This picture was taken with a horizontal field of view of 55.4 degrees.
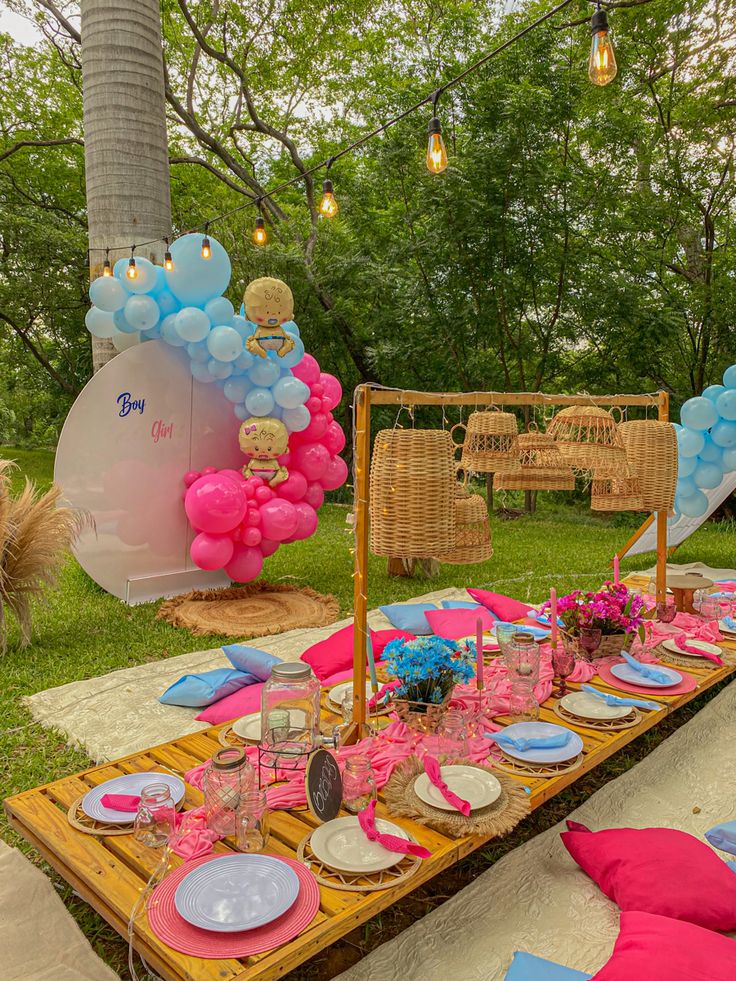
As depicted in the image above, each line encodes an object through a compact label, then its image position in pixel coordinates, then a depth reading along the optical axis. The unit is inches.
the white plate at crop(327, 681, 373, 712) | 115.0
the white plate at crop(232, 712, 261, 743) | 104.0
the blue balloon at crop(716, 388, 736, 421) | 228.4
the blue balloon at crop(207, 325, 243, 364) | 213.0
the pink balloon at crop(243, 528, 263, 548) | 222.2
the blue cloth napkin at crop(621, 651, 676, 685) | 122.3
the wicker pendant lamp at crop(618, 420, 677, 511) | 146.4
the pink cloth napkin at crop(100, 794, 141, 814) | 84.8
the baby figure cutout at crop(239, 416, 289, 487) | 224.1
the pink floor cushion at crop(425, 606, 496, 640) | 177.9
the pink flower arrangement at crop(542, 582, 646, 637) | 131.6
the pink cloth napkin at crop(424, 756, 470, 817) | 81.9
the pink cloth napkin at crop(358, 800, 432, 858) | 75.3
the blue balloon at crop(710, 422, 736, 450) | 233.3
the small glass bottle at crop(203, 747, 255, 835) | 77.5
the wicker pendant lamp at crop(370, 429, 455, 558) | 97.2
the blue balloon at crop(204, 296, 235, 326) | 219.9
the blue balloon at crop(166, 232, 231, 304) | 208.5
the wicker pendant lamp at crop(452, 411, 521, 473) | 143.4
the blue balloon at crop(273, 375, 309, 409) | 223.6
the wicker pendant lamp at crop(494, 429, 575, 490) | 145.2
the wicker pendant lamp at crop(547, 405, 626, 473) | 136.7
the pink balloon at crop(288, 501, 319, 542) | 233.9
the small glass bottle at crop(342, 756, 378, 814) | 85.6
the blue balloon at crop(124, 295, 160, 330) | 210.2
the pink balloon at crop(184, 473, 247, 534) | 211.8
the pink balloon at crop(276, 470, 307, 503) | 233.1
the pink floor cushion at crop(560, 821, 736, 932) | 78.3
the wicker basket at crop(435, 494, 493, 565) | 120.8
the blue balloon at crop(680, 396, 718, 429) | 236.7
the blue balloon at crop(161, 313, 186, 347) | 219.1
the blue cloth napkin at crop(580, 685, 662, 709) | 112.6
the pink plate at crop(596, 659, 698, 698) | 120.0
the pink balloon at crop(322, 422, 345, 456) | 248.2
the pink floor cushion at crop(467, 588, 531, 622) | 187.9
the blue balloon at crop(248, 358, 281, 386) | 225.9
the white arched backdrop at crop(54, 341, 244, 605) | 212.8
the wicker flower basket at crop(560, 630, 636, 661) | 132.4
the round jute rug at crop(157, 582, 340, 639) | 209.8
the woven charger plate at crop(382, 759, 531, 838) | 80.2
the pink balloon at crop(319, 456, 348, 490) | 246.7
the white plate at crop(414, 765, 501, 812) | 84.4
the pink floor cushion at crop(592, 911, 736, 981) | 65.1
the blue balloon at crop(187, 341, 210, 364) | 222.2
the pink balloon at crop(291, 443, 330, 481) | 239.3
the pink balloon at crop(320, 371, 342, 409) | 250.2
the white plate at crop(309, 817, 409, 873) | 73.7
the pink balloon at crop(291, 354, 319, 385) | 243.9
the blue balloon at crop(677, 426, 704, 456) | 237.3
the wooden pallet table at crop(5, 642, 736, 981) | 62.4
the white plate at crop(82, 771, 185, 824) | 83.8
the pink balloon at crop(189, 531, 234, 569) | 215.0
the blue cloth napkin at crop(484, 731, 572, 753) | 97.4
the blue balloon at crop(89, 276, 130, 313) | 206.1
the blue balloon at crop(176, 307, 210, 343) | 211.3
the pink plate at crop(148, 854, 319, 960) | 63.1
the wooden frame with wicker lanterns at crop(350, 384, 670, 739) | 97.3
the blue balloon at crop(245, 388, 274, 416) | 225.1
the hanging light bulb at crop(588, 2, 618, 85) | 91.3
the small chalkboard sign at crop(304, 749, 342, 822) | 79.2
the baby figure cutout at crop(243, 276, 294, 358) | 219.1
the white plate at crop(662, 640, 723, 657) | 138.0
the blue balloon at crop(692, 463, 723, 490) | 239.6
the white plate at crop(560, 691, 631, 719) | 108.8
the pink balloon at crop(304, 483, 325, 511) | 244.2
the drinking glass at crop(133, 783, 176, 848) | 79.4
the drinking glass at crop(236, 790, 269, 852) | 77.4
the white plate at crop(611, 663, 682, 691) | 121.3
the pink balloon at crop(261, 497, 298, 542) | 222.4
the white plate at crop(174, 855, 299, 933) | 66.0
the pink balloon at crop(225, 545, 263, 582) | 225.0
